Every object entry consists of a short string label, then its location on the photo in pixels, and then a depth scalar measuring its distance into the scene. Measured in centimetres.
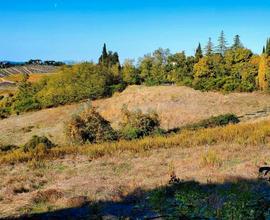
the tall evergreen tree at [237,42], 8306
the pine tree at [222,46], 8257
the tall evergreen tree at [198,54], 7819
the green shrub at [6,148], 4221
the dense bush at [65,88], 7912
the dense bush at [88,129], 3691
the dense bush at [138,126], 3744
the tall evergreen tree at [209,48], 7931
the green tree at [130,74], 8250
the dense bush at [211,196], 859
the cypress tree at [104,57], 10054
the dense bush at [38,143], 3534
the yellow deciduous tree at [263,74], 6350
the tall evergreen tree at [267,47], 7286
